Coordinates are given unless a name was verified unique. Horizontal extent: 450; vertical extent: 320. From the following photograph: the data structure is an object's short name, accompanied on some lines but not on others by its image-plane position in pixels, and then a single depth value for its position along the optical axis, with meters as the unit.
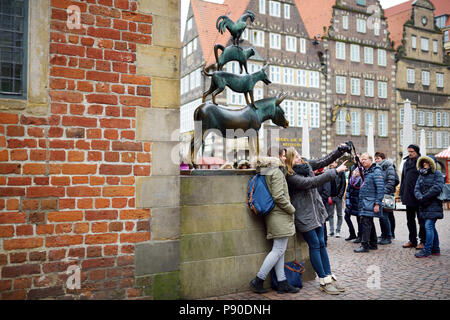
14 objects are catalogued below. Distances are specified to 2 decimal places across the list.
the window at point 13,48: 3.61
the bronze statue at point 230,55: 5.25
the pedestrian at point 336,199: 8.66
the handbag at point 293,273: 4.97
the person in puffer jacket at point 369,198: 7.36
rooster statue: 5.30
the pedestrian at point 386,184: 8.23
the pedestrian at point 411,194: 7.55
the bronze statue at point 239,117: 4.99
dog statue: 5.18
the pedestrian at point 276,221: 4.59
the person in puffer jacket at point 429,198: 6.89
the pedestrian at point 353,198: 8.34
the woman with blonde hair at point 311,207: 4.76
